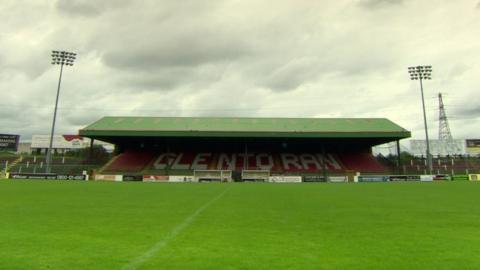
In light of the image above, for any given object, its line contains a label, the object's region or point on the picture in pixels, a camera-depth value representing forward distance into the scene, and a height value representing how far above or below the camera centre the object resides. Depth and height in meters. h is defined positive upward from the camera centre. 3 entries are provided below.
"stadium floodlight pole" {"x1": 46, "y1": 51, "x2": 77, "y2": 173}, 49.62 +17.42
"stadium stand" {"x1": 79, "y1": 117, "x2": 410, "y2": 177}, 48.22 +6.00
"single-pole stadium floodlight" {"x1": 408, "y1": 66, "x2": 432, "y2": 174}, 52.62 +17.30
